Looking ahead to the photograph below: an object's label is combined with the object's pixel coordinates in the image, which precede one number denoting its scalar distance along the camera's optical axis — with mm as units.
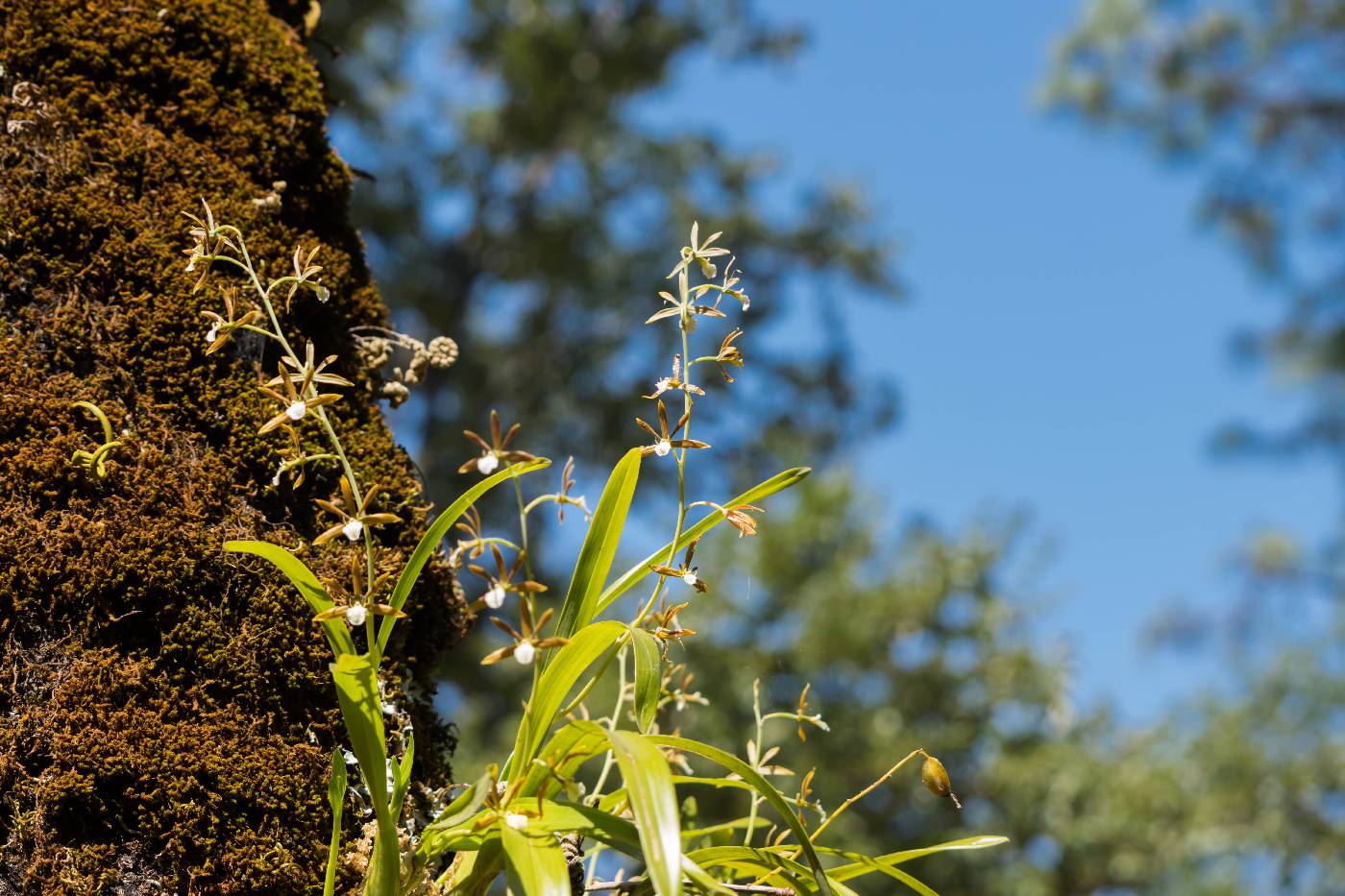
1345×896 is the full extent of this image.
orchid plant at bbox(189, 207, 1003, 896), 896
